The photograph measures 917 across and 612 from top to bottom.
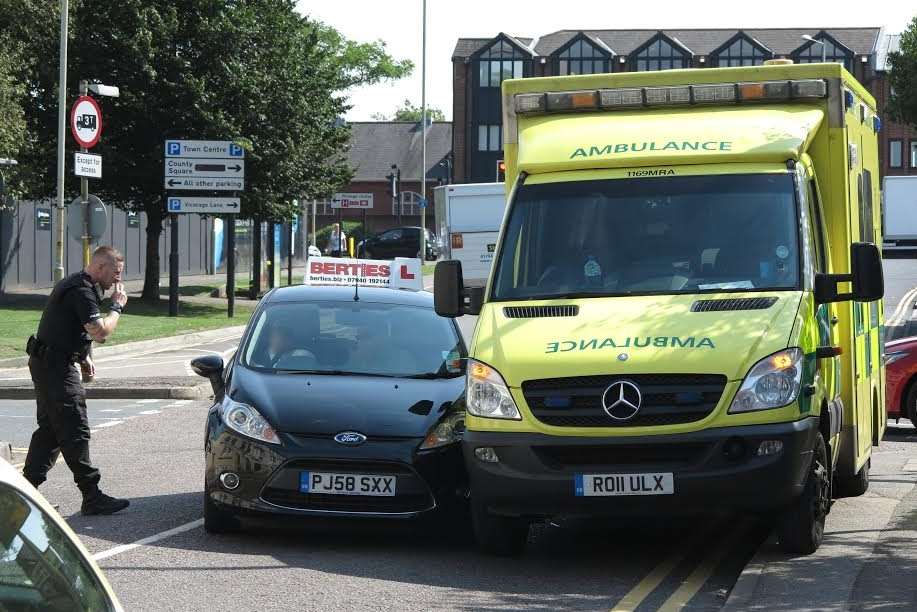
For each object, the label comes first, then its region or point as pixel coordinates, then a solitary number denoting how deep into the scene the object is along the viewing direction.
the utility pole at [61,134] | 27.66
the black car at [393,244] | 70.69
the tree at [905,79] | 69.81
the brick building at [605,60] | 96.88
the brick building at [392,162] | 109.38
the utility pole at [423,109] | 64.31
